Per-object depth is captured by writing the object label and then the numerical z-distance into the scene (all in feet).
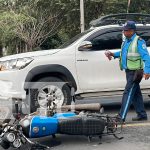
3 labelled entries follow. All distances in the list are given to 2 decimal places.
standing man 31.02
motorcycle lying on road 23.56
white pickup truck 35.19
